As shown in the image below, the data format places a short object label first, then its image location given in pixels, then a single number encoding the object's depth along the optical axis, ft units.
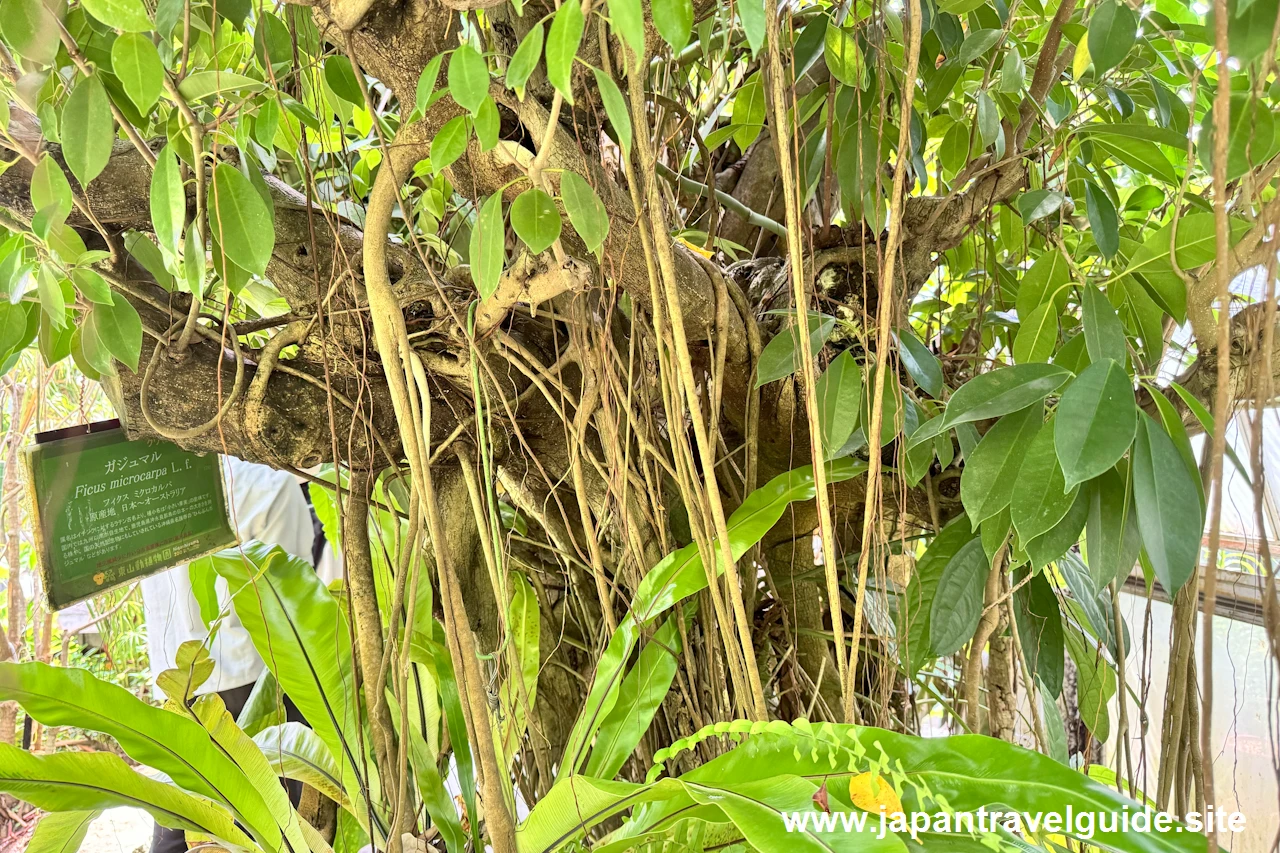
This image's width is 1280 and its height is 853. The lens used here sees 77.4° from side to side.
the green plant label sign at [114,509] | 2.61
